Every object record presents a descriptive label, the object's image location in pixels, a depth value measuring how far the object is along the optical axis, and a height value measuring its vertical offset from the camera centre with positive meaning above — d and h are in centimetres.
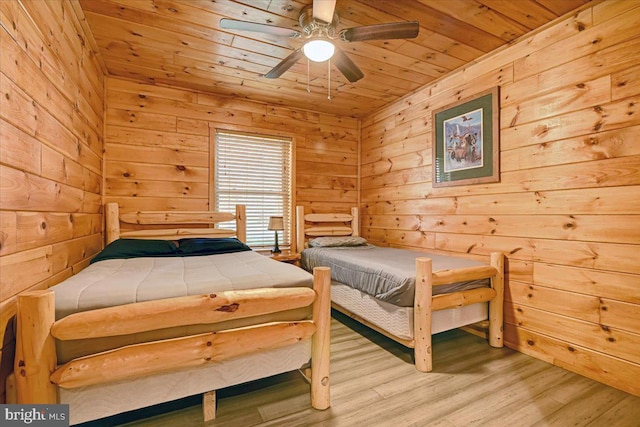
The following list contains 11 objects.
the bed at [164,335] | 115 -57
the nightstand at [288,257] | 347 -54
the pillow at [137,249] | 233 -31
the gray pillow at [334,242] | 356 -37
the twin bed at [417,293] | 205 -63
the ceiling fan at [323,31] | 182 +118
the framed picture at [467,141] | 261 +68
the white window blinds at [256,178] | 361 +43
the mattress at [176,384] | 124 -81
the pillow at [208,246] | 270 -33
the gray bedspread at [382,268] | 211 -48
